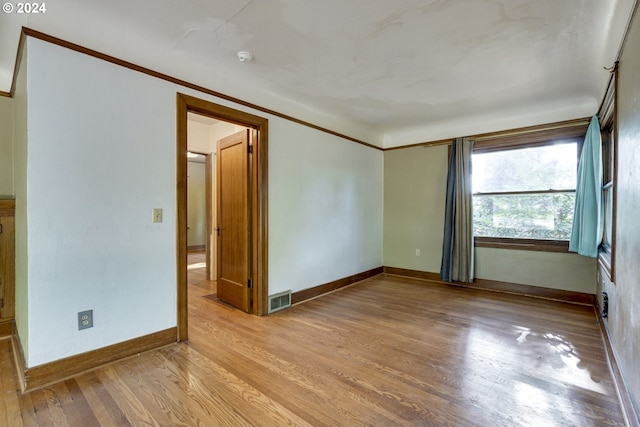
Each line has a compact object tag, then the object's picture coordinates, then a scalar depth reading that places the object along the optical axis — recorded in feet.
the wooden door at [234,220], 11.12
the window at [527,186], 12.51
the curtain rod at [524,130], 12.01
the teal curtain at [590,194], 10.23
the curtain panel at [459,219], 14.30
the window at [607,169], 7.63
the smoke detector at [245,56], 8.22
